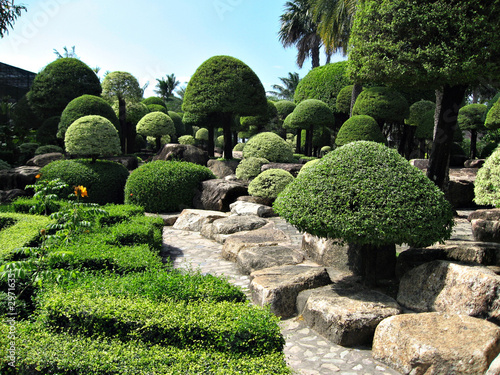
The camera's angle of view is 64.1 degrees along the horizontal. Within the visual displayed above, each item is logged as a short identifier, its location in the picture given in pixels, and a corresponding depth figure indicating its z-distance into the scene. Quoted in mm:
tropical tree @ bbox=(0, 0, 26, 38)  14477
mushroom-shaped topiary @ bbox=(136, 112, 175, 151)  25250
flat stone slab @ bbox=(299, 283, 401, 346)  4219
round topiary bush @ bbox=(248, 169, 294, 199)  12148
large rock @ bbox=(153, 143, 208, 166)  17078
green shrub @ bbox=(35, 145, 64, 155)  19047
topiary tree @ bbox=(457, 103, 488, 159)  21266
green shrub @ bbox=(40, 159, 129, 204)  12159
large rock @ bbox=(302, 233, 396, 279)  5832
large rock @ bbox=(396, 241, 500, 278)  5387
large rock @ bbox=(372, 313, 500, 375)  3527
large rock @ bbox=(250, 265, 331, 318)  4992
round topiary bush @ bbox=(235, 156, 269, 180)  14766
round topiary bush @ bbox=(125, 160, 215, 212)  11680
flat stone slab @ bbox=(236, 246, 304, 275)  6484
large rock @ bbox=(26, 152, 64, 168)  16234
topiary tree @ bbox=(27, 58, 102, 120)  21969
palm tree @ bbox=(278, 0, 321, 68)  34094
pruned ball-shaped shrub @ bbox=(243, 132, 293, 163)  16031
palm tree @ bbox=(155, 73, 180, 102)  59541
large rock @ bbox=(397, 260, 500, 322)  4285
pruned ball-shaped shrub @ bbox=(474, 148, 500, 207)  6459
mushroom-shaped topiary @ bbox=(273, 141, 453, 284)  4707
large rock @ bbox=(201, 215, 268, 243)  9039
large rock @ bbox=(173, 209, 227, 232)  10109
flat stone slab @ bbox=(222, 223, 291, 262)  7496
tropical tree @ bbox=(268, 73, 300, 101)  59500
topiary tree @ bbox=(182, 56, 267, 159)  17234
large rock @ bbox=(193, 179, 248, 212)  11992
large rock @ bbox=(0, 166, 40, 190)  13078
